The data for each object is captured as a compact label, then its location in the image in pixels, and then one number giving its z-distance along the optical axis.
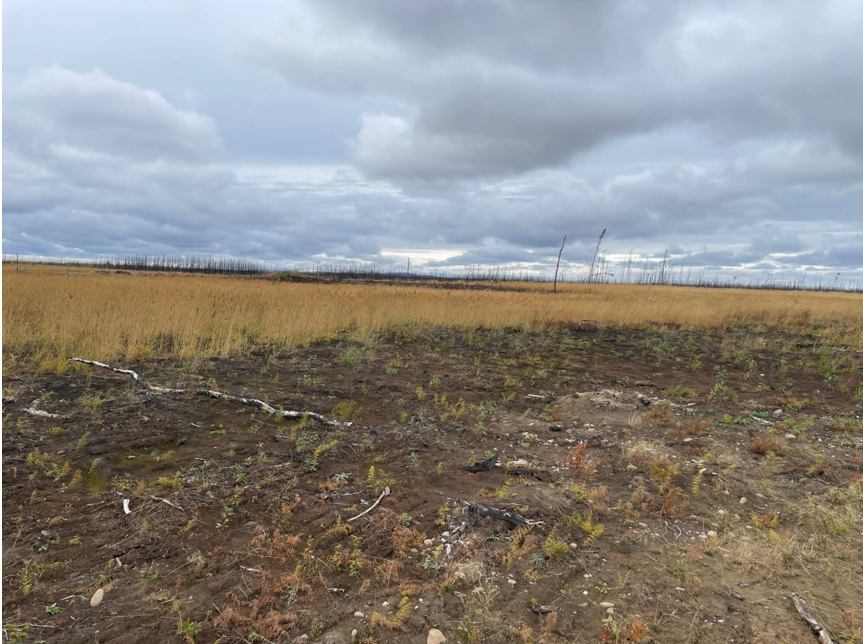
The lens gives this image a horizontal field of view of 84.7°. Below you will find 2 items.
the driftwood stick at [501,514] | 3.11
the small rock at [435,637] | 2.19
